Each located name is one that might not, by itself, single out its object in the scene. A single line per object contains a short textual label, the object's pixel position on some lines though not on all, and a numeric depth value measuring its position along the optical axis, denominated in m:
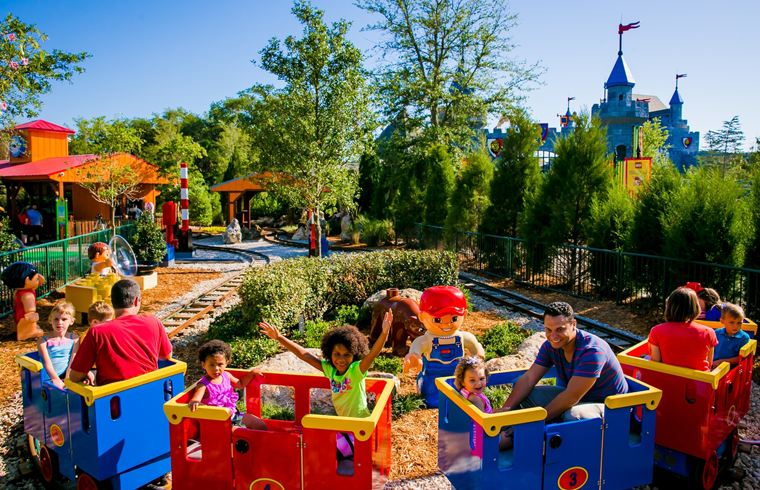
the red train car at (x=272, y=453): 3.04
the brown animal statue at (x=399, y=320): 6.61
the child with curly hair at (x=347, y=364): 3.70
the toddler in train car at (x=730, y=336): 4.35
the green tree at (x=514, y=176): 14.31
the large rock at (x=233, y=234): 23.52
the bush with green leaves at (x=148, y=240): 14.02
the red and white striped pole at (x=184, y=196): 16.19
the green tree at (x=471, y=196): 16.44
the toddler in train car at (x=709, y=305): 5.34
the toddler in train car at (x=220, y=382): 3.45
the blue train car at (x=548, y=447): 2.93
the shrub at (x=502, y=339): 6.75
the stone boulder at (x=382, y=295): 7.96
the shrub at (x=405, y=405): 5.07
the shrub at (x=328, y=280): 7.35
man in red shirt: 3.60
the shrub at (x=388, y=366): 6.07
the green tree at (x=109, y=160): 17.37
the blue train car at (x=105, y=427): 3.46
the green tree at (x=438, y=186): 18.44
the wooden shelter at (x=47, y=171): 21.95
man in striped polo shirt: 3.29
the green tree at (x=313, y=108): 13.17
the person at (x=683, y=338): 3.71
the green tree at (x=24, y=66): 10.11
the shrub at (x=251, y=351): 6.28
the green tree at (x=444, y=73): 25.70
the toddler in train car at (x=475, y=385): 3.32
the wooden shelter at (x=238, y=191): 27.84
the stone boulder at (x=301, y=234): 24.55
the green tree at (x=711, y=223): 8.02
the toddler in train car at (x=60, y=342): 4.53
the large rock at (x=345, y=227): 23.98
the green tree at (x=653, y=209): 9.68
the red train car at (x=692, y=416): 3.54
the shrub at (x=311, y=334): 6.75
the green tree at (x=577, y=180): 11.85
